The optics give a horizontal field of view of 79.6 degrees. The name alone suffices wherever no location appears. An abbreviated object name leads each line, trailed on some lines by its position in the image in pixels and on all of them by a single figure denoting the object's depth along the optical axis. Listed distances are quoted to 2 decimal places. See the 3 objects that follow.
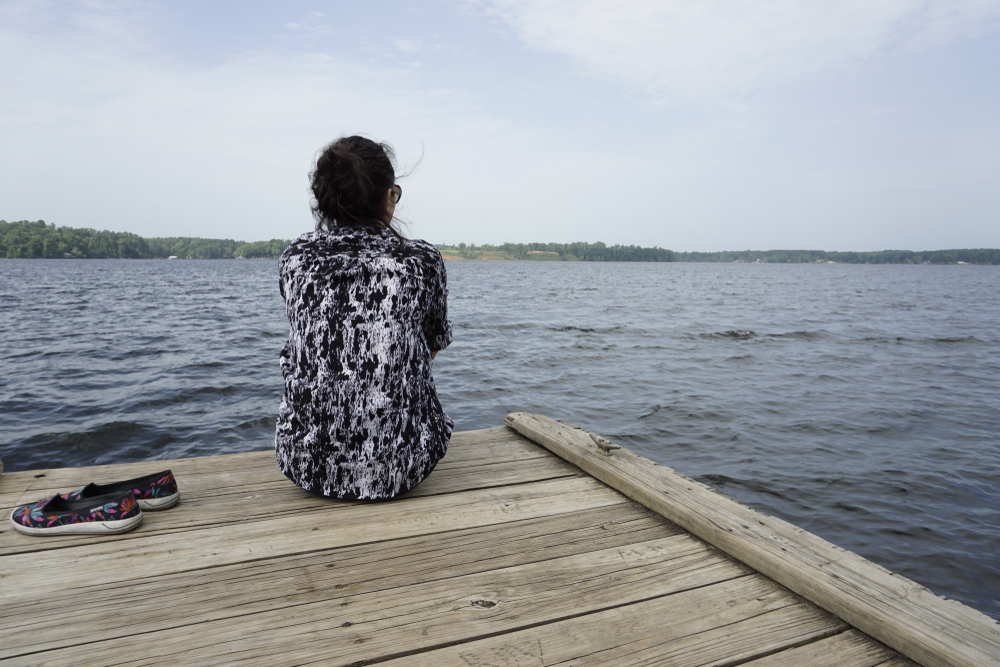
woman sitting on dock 2.58
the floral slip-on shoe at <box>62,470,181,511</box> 2.63
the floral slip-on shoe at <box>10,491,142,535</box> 2.41
